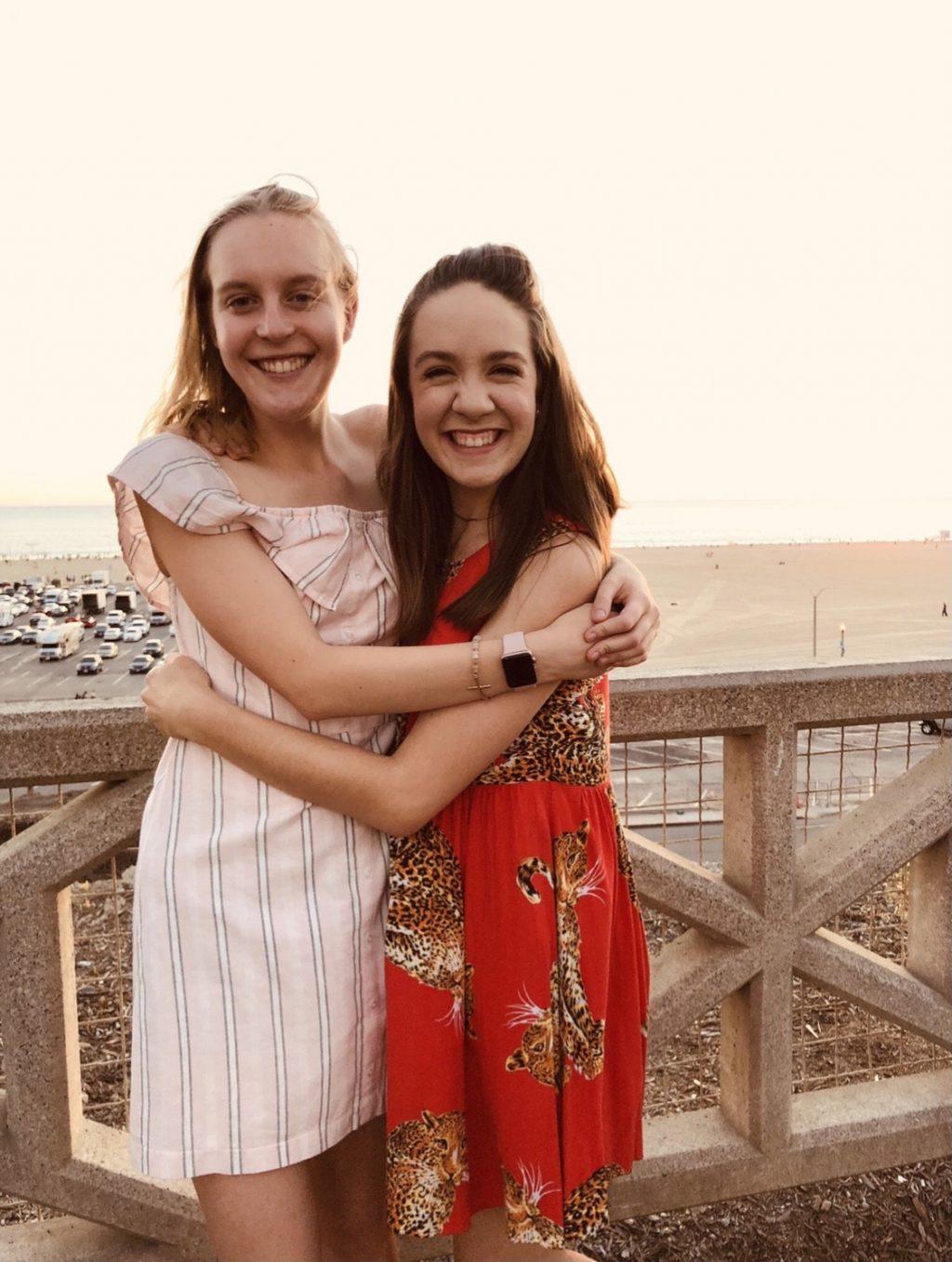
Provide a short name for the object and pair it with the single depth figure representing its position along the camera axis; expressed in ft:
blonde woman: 6.16
